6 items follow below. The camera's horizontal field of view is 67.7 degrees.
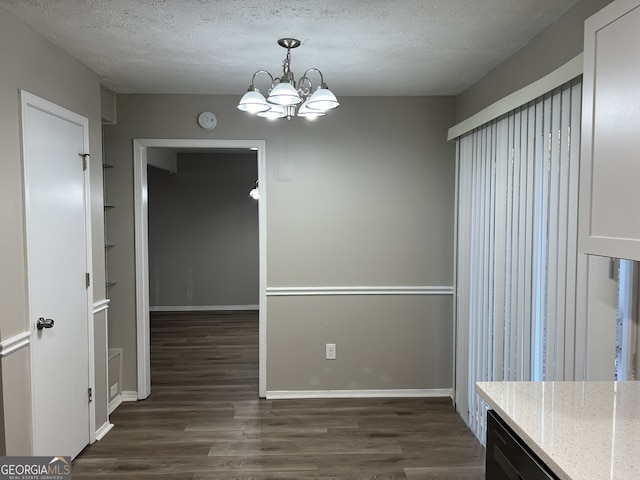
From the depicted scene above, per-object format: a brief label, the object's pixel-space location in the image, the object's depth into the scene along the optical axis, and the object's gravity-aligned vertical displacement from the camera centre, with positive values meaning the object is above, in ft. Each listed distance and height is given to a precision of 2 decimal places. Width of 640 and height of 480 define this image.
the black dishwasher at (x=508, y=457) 4.26 -2.26
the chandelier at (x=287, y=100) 7.55 +2.02
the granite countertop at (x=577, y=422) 3.83 -1.90
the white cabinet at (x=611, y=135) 4.66 +0.94
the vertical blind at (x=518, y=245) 7.22 -0.39
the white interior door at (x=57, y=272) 7.94 -0.92
